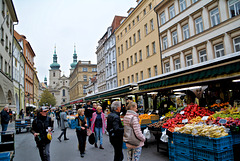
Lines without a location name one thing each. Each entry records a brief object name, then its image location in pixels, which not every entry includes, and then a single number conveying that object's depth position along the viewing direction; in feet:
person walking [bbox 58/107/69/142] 36.68
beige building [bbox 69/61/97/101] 278.46
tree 249.00
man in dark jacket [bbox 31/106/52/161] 18.84
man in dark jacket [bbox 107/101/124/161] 17.31
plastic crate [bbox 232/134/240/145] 17.16
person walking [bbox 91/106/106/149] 29.17
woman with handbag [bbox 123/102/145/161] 14.80
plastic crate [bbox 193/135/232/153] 15.43
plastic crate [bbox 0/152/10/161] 15.92
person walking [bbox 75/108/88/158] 25.27
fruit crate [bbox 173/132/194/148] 17.82
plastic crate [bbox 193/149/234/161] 15.37
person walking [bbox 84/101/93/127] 37.20
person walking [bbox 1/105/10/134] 39.99
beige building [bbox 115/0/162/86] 88.02
